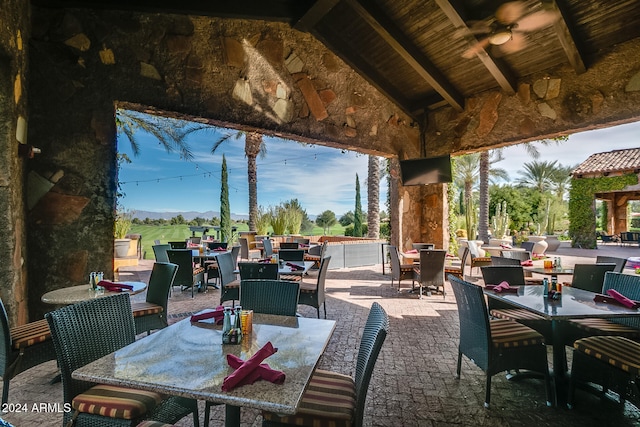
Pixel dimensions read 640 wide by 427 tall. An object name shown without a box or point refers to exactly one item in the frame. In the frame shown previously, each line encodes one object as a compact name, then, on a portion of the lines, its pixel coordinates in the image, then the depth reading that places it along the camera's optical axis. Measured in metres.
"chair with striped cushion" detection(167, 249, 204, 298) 5.40
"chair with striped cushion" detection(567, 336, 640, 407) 2.18
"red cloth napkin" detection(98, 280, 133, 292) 3.10
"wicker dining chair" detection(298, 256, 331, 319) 4.11
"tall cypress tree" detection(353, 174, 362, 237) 15.71
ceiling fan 3.79
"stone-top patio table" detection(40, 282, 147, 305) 2.74
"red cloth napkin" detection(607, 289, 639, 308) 2.53
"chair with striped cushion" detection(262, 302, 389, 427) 1.54
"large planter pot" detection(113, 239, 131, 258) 8.38
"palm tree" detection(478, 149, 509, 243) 15.54
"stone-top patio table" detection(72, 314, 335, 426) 1.23
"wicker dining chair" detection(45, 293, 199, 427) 1.57
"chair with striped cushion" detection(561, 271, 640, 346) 2.86
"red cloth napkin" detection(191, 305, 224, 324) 2.15
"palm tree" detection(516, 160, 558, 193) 24.80
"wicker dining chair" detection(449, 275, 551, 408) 2.48
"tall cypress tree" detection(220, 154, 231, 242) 14.45
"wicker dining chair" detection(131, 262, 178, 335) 3.20
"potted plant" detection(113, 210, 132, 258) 8.41
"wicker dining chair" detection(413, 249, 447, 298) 5.53
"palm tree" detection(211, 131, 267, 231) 12.62
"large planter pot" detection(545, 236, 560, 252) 13.13
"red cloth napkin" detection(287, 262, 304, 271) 4.50
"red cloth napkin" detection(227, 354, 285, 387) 1.31
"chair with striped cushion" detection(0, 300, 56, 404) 2.28
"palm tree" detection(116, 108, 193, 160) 10.54
